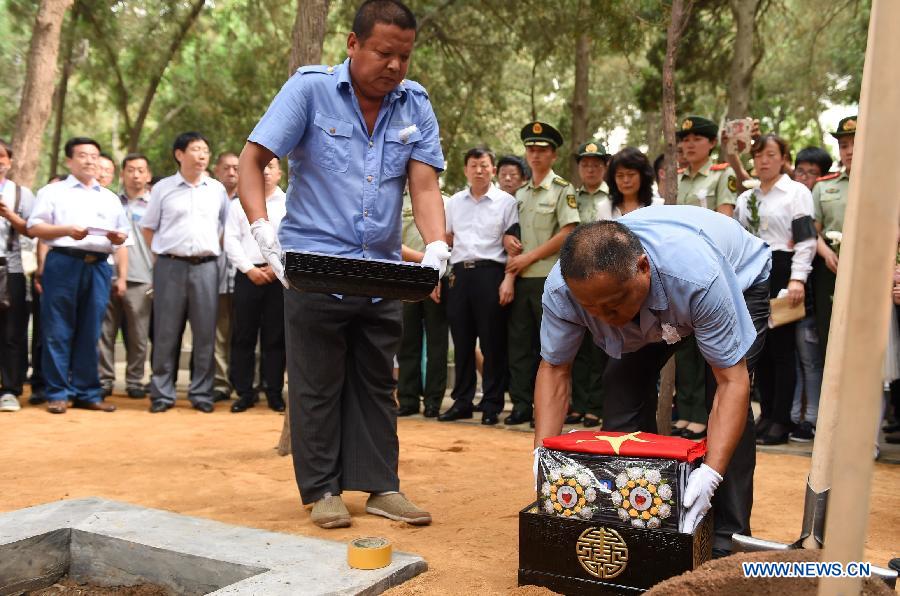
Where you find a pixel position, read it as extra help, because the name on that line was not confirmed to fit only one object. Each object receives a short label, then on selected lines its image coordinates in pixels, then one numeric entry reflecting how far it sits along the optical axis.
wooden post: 1.56
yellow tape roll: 3.03
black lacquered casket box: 2.82
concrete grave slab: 2.95
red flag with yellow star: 2.83
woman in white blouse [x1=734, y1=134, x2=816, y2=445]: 5.88
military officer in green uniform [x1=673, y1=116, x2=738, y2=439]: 6.20
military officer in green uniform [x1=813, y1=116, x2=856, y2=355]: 6.00
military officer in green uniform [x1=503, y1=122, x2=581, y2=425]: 6.80
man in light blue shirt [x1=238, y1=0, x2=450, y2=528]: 3.75
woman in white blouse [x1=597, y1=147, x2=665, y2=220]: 6.19
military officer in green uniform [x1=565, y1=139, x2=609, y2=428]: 6.76
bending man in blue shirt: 2.81
